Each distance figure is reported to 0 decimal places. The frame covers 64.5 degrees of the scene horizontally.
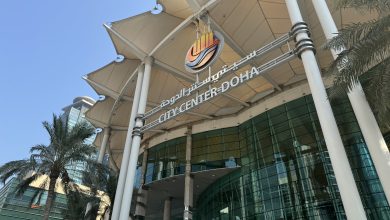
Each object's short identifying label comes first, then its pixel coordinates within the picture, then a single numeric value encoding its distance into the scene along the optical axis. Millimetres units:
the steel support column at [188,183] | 25094
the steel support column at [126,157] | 18422
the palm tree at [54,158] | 18719
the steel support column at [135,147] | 17562
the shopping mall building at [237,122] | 14469
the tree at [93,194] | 20359
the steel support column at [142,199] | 29266
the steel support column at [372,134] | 9328
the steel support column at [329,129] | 9352
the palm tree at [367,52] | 8820
